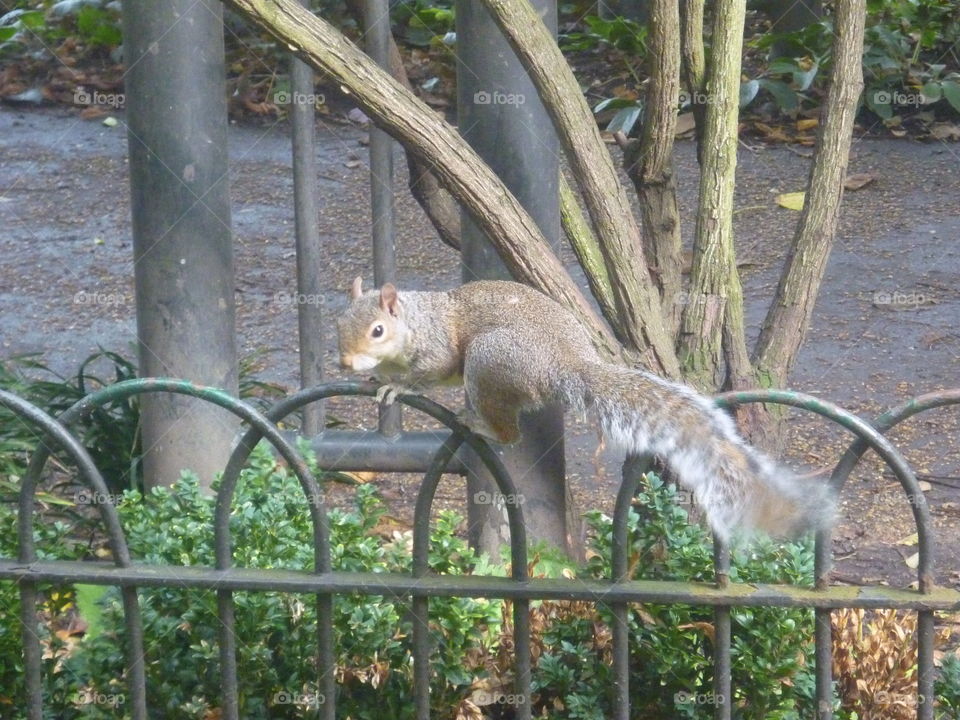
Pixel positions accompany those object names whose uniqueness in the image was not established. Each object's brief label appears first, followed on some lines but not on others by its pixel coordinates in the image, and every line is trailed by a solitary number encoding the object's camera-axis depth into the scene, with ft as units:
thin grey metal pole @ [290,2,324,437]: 22.66
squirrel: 14.20
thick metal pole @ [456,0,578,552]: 21.71
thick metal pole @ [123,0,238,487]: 22.07
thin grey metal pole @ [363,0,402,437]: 21.99
